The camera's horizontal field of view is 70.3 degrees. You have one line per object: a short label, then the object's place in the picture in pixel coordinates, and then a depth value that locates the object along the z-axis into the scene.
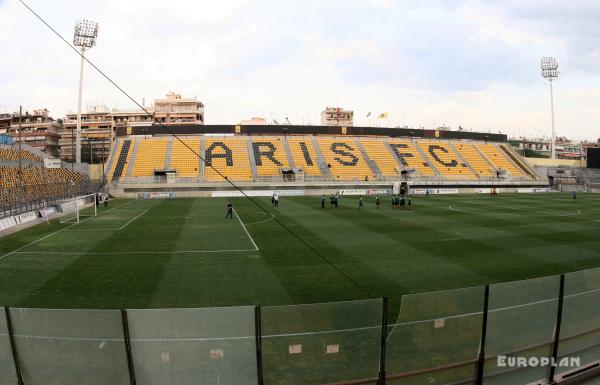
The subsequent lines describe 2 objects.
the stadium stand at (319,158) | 64.62
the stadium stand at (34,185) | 32.66
